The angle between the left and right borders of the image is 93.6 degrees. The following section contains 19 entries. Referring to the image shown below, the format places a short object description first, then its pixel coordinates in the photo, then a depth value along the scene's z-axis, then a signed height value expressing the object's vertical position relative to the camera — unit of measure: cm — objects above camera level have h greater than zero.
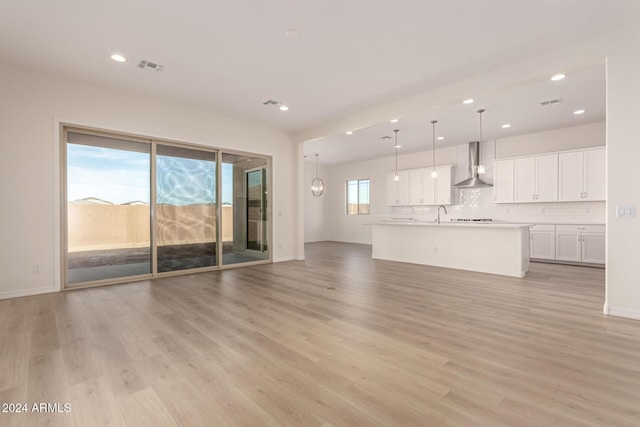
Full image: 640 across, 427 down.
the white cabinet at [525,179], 704 +73
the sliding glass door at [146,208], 463 +7
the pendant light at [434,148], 655 +184
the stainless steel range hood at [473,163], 777 +125
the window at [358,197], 1121 +53
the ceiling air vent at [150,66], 388 +192
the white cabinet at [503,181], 738 +72
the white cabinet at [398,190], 952 +68
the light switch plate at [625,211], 317 -2
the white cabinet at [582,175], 619 +73
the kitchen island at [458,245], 533 -71
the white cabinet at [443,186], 852 +71
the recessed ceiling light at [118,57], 367 +192
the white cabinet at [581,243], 605 -70
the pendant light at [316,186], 1061 +89
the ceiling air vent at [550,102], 506 +185
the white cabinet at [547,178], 674 +72
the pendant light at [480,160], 559 +133
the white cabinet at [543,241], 666 -71
